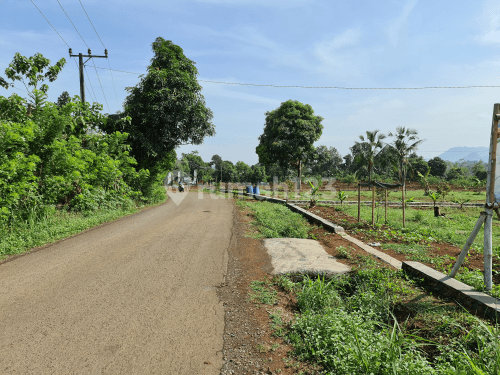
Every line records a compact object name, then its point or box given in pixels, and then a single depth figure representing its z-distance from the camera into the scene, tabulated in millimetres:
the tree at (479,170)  49747
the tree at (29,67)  12984
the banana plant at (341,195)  15805
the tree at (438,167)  63219
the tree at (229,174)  96562
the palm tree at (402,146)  31281
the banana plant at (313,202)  16719
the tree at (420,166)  59281
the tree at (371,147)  34062
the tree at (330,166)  78812
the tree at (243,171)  81675
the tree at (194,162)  101812
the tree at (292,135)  32875
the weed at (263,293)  4144
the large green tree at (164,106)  15609
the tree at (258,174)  71756
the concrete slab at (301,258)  5227
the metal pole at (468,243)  3789
